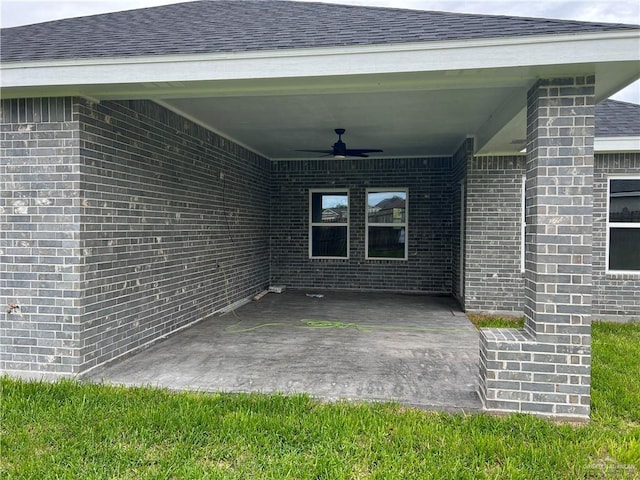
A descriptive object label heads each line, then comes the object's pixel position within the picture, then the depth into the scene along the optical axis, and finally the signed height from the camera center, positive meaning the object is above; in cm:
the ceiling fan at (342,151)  652 +131
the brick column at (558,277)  321 -36
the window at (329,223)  970 +20
